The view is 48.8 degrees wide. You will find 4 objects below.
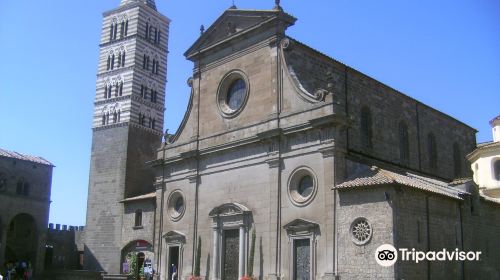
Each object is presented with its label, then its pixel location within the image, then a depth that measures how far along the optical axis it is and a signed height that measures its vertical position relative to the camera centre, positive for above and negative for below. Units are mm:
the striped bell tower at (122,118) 41562 +11067
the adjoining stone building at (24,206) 45500 +3749
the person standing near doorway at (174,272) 30419 -964
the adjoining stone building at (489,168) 34938 +5774
